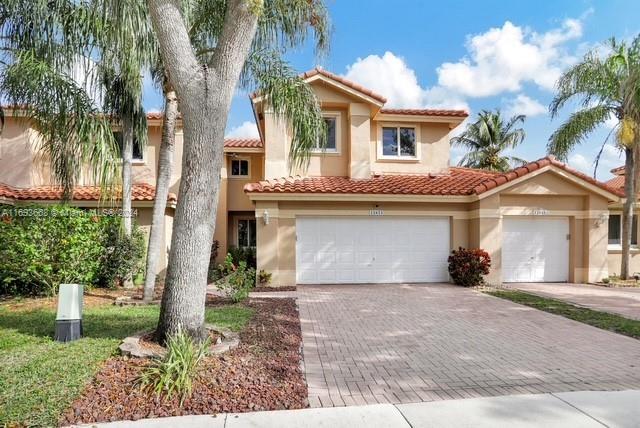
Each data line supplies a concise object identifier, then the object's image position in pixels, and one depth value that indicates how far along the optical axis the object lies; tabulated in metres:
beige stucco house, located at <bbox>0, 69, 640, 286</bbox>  12.95
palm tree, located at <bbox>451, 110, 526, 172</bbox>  30.19
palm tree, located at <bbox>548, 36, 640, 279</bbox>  13.28
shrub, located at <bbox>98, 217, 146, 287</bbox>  11.98
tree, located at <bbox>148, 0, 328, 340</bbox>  5.40
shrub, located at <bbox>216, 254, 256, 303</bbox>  9.85
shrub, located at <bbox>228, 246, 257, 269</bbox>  16.64
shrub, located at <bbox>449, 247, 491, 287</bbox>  12.65
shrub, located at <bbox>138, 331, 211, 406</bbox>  4.32
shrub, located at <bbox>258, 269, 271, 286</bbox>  12.56
